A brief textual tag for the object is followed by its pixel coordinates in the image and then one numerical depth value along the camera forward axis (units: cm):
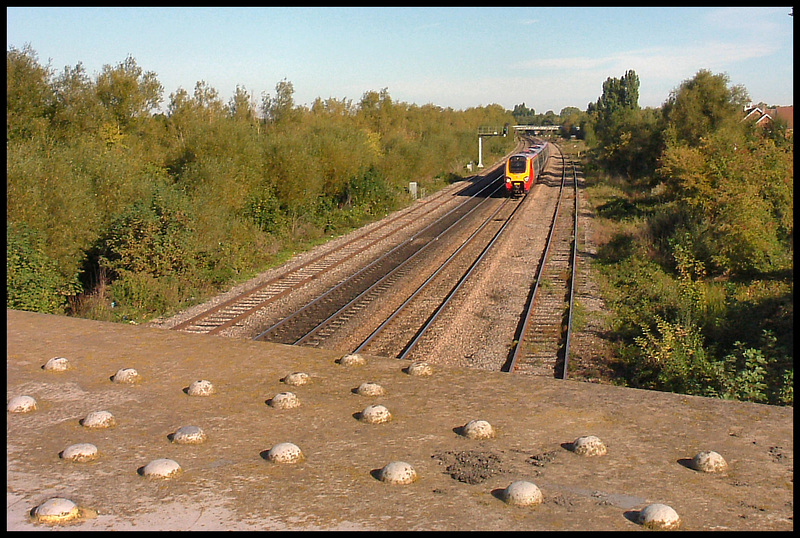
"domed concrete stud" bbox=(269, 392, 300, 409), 396
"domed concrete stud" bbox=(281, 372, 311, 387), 436
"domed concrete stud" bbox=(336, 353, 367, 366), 478
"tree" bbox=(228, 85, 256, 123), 3416
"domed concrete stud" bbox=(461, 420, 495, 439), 354
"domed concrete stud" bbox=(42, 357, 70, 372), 452
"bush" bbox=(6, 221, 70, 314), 1259
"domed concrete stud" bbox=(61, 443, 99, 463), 324
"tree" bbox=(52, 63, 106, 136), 2431
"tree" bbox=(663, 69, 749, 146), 3238
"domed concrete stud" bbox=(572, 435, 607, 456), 332
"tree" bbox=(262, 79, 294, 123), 3878
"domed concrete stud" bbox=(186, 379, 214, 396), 416
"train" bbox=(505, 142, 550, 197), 3762
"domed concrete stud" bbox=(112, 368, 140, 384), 435
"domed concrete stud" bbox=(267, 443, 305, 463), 326
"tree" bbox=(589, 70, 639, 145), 5852
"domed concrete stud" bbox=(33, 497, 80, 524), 266
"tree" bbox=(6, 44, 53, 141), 2153
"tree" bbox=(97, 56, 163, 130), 2772
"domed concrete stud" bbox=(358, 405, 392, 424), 376
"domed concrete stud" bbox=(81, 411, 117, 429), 364
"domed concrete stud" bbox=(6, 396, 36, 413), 381
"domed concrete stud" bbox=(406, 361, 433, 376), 454
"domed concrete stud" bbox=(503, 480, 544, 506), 282
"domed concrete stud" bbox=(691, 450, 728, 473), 311
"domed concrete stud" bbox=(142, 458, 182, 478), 310
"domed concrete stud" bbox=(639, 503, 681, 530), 262
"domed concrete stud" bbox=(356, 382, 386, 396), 419
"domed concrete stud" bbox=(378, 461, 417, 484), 305
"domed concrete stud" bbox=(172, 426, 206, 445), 348
